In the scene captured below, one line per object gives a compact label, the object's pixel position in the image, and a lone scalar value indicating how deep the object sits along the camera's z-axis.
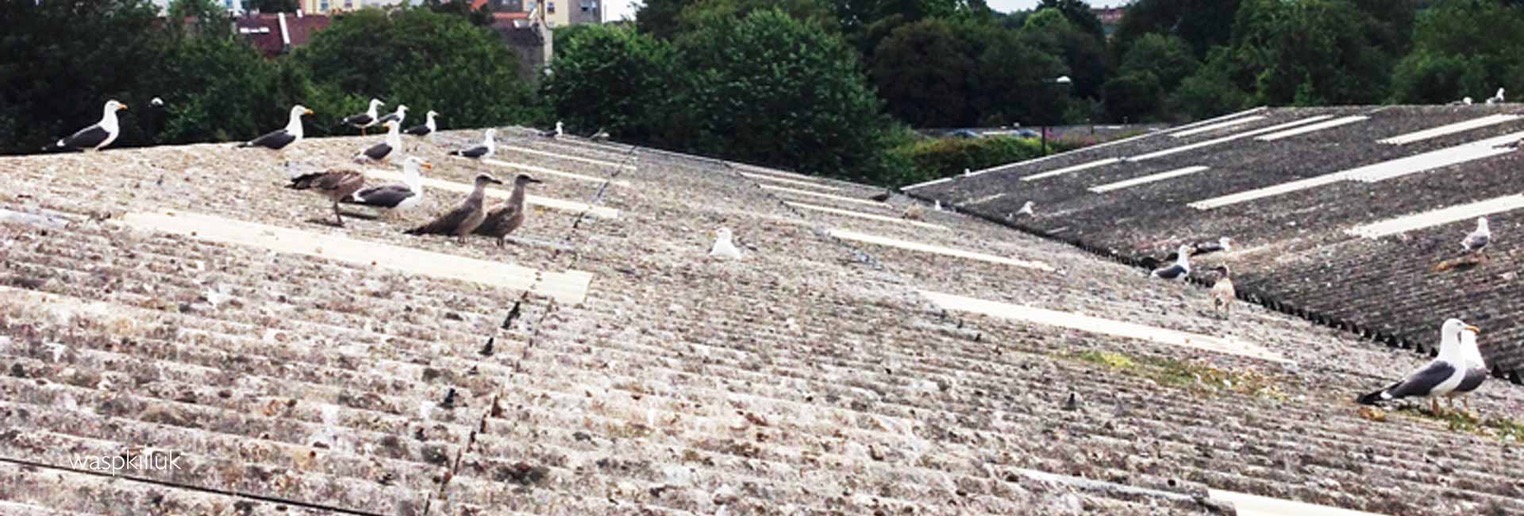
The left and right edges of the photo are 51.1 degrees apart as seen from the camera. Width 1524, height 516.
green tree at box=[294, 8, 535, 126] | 53.53
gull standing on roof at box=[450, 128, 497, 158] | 24.19
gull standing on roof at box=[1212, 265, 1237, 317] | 17.17
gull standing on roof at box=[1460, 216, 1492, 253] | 18.42
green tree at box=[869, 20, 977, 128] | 81.31
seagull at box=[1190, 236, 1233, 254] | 23.11
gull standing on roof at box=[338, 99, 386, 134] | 28.54
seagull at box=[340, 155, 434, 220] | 13.27
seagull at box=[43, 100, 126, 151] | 16.92
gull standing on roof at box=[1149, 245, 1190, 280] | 21.41
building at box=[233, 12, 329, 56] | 102.43
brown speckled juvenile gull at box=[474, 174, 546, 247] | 12.84
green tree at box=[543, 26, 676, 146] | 52.41
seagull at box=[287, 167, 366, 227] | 13.20
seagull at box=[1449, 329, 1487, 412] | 10.94
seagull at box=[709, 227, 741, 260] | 15.12
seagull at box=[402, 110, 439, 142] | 27.85
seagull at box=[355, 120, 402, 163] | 19.34
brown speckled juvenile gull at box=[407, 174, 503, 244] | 12.54
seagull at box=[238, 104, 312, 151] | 18.53
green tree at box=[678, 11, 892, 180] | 47.56
